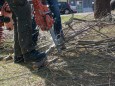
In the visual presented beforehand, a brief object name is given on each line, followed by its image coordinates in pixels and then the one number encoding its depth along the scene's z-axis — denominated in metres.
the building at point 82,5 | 28.46
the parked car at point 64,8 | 18.15
